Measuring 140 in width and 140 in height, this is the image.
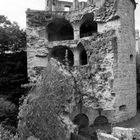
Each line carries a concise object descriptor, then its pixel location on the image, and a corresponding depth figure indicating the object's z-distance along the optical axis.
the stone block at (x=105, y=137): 7.71
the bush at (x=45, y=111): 7.04
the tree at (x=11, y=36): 14.41
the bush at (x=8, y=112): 10.98
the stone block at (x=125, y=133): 7.59
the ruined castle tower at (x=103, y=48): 11.48
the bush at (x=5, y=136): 6.12
